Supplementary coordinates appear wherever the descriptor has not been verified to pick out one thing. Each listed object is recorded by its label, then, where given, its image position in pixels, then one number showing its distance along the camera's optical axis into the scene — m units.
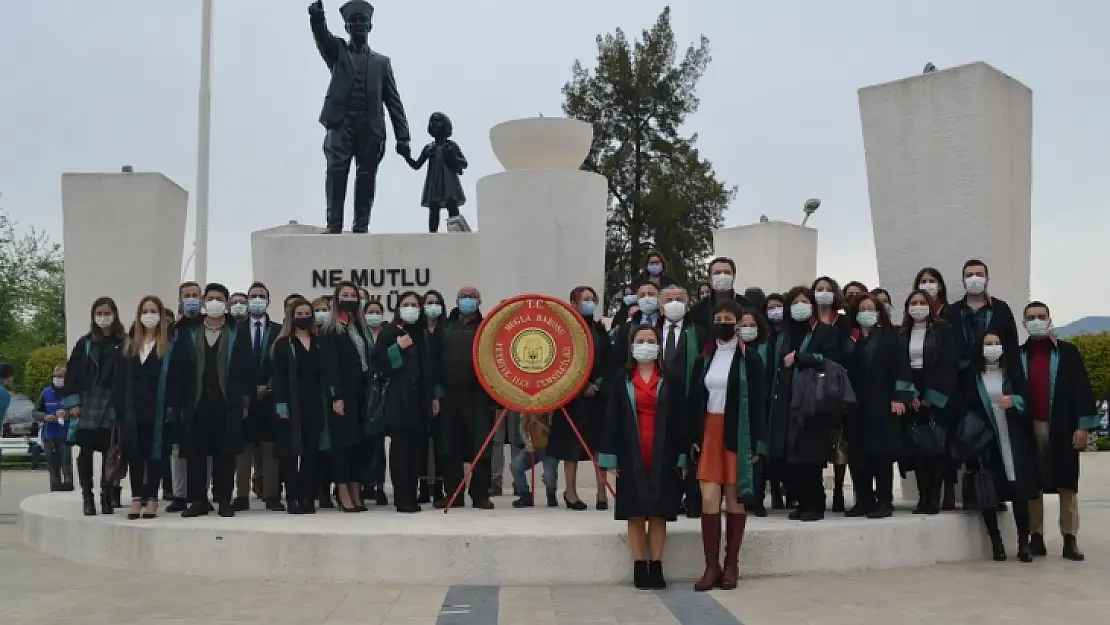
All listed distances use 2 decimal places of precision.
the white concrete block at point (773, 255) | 19.14
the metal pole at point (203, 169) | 16.06
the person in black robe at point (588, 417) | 7.98
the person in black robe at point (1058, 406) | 7.41
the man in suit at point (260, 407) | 7.99
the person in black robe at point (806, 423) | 7.27
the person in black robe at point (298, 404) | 7.69
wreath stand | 7.81
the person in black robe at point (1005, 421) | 7.30
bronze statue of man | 11.84
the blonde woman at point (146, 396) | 7.46
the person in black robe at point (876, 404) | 7.41
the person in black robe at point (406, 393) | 7.97
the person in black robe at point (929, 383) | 7.38
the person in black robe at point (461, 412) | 8.12
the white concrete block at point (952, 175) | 8.94
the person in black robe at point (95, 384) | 7.64
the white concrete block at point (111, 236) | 12.10
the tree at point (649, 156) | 31.38
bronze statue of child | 13.30
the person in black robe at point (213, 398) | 7.52
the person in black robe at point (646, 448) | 6.16
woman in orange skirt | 6.18
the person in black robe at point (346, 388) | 7.86
